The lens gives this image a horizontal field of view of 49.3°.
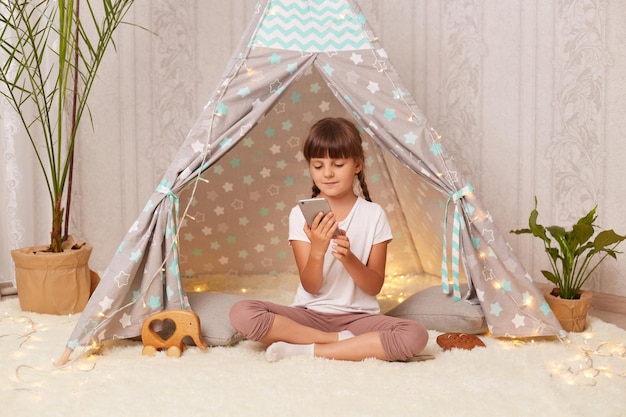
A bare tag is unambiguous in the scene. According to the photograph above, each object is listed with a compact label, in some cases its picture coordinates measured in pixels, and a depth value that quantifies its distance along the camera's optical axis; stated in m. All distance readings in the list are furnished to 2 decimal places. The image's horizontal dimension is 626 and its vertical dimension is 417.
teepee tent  2.14
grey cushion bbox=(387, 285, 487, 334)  2.28
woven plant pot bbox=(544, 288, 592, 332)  2.36
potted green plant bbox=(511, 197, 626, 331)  2.33
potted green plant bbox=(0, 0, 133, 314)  2.63
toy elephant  2.10
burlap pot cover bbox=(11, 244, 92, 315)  2.63
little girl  2.01
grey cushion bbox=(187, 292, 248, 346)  2.17
